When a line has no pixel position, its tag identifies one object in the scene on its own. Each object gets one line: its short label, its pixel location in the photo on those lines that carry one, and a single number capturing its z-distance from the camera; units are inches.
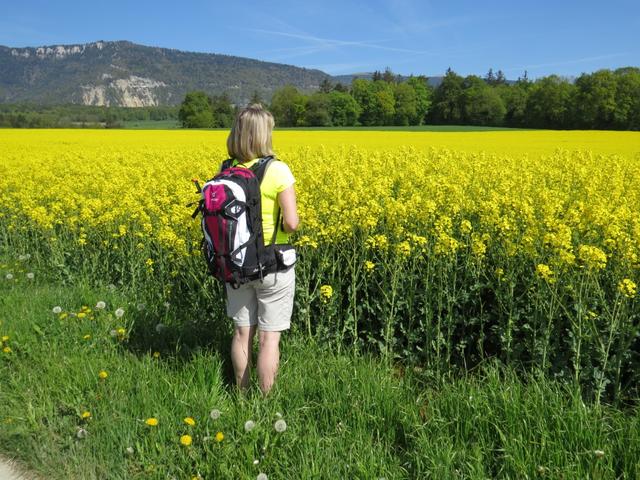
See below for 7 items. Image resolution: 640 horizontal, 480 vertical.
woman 118.1
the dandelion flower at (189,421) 112.0
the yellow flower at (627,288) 114.8
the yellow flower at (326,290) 145.8
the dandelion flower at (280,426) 109.7
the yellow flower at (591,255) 121.5
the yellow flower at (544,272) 124.5
